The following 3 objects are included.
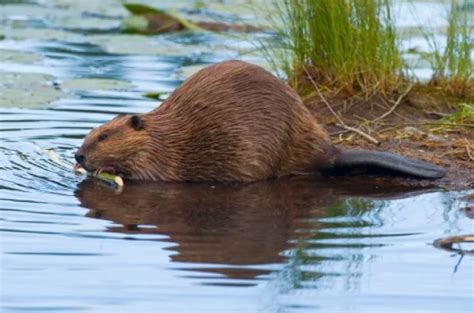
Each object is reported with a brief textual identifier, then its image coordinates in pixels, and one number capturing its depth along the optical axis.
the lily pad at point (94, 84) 14.84
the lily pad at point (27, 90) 13.78
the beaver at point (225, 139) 10.69
